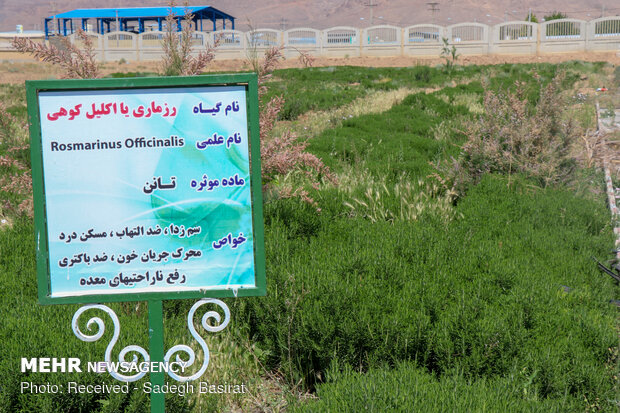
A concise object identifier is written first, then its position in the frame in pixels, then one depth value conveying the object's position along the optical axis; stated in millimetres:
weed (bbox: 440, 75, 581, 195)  6945
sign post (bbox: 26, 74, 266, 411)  2561
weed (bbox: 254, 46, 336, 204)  4305
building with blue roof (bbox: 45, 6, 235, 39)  64438
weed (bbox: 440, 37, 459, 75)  27170
